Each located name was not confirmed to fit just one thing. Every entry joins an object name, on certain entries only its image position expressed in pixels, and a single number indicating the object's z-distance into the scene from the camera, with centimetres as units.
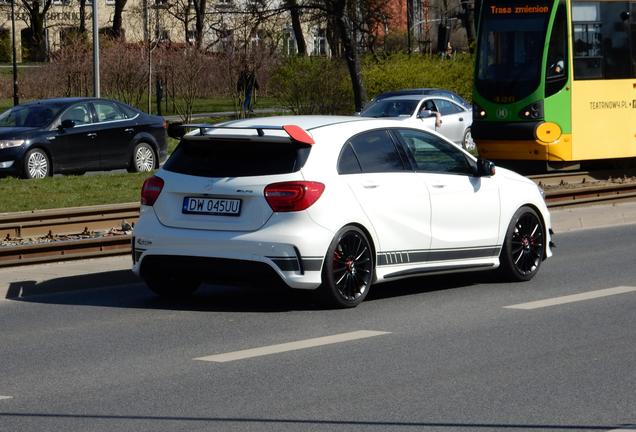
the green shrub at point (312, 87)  3959
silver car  3297
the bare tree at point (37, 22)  6551
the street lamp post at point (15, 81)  4699
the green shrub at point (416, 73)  4338
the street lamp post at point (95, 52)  3516
